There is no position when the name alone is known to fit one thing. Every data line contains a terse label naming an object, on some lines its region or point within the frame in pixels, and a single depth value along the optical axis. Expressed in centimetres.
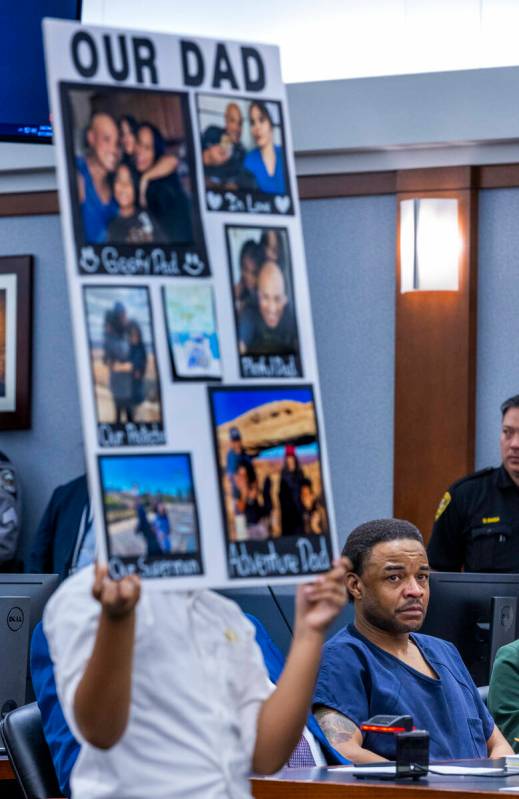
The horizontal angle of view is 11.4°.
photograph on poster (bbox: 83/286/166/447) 387
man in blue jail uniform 509
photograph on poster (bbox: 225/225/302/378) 398
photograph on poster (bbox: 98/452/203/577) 381
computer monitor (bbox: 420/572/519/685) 553
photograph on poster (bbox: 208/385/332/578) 393
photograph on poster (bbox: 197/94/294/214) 400
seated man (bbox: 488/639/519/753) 530
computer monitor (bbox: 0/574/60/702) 542
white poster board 388
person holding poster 375
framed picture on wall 784
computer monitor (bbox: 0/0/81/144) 628
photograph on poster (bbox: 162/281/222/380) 393
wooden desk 441
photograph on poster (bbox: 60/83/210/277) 391
